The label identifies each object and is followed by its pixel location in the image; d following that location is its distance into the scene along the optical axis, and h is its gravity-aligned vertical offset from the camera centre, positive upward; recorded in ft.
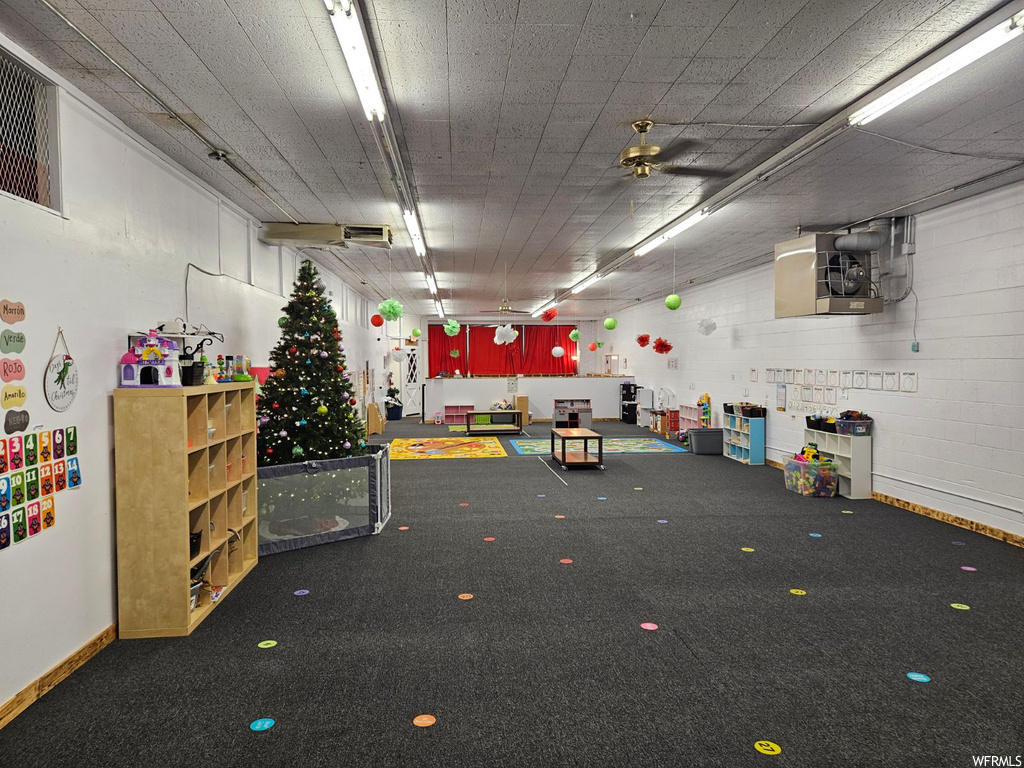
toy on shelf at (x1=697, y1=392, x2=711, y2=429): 36.11 -3.01
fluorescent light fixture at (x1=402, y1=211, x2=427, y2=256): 19.02 +5.08
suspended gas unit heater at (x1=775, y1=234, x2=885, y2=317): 20.02 +3.15
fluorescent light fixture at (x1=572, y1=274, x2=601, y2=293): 34.46 +5.49
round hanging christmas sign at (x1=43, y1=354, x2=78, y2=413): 9.72 -0.26
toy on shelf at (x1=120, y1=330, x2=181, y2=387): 11.46 +0.09
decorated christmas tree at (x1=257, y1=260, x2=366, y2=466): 16.92 -0.76
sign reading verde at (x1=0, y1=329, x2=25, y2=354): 8.77 +0.42
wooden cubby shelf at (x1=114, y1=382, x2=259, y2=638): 11.28 -2.87
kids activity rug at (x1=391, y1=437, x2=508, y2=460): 32.99 -5.06
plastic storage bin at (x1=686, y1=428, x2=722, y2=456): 33.14 -4.33
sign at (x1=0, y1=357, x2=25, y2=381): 8.77 -0.03
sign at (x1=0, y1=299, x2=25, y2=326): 8.77 +0.89
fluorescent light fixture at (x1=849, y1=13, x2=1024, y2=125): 8.47 +5.07
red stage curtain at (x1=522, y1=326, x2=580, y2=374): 69.41 +2.35
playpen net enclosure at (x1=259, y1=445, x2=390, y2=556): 16.08 -3.98
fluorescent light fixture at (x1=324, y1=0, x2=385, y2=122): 8.05 +5.02
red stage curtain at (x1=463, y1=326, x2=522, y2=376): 69.00 +1.48
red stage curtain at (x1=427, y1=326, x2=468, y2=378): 68.03 +2.30
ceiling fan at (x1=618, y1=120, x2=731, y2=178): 12.80 +5.36
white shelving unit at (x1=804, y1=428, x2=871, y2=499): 22.04 -3.91
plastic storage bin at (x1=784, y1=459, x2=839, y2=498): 22.36 -4.39
